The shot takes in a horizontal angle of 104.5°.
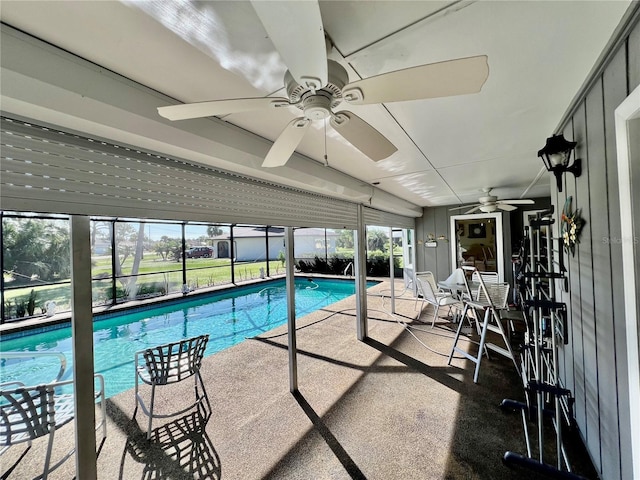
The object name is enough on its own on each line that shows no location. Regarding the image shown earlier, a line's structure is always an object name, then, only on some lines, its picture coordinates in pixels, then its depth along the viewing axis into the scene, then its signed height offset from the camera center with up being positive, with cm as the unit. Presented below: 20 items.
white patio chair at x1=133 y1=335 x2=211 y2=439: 228 -115
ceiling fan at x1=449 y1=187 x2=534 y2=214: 457 +65
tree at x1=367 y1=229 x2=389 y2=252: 1376 +12
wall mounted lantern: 173 +58
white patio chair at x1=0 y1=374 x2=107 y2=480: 159 -110
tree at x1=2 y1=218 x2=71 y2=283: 500 +5
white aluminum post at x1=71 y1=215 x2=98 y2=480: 138 -55
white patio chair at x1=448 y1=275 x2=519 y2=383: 283 -94
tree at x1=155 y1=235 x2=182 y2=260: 1052 -3
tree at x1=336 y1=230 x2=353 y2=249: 1443 +15
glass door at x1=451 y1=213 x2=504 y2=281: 639 -6
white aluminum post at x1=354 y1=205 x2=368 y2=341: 407 -56
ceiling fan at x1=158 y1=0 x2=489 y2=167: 65 +59
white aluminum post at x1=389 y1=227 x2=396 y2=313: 551 -98
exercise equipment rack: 148 -92
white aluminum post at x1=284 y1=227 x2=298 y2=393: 277 -75
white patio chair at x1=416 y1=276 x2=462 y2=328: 456 -107
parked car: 1501 -35
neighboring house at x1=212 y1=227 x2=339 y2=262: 1428 +4
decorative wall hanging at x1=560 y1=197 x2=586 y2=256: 179 +8
